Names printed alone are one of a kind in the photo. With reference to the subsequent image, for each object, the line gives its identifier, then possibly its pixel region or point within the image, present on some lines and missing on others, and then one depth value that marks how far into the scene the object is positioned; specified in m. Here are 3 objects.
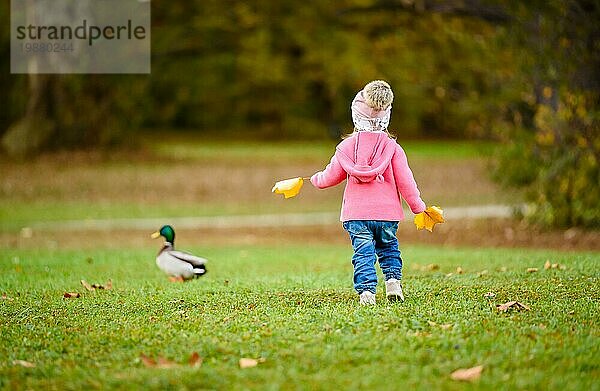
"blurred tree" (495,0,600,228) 27.61
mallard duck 18.53
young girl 14.17
